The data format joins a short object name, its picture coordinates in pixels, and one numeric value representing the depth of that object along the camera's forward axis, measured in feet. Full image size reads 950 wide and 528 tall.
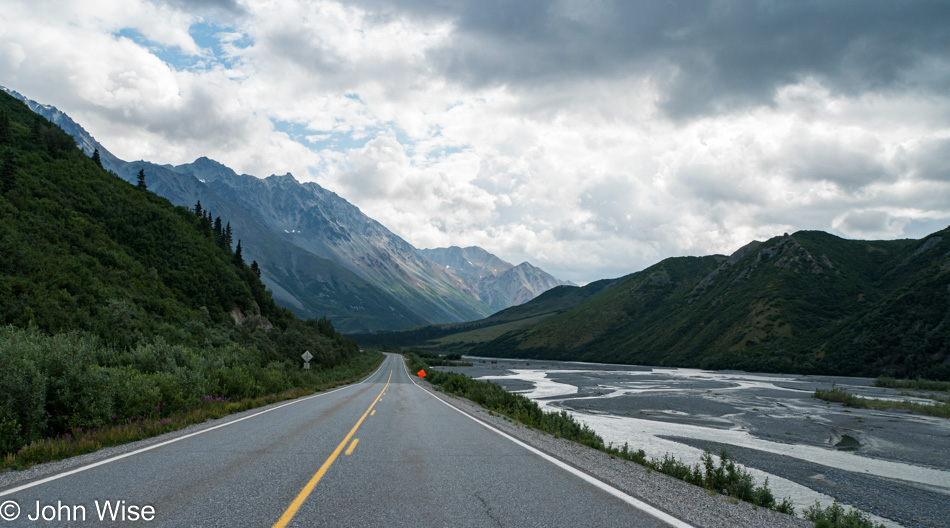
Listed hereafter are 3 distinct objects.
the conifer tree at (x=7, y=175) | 122.79
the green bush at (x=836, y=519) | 22.18
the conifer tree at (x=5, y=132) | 145.79
